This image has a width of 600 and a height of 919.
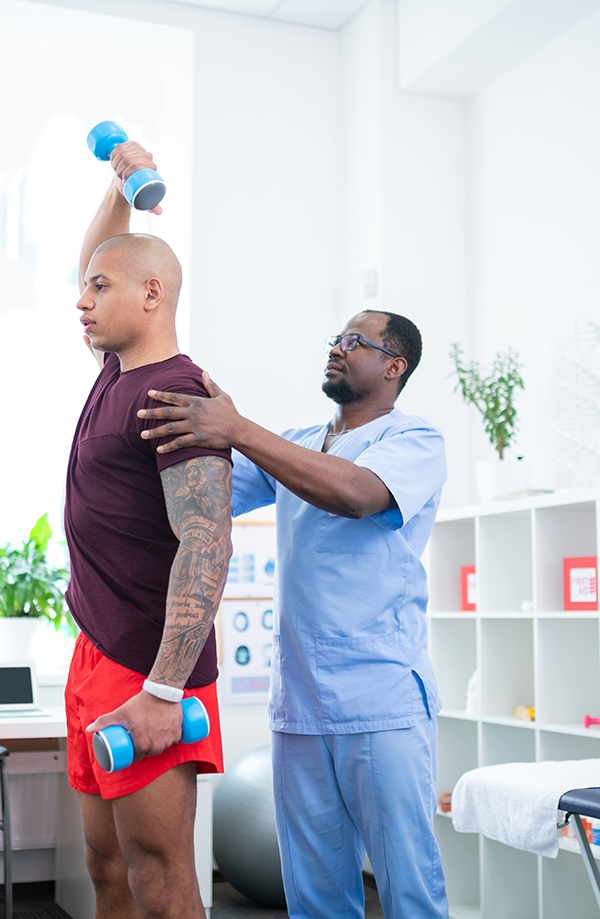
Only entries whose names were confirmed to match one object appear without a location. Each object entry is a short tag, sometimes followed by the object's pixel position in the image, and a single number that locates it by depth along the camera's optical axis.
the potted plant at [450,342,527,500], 2.91
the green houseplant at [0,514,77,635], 3.01
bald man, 1.20
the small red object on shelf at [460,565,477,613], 3.02
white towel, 1.91
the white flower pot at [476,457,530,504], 2.90
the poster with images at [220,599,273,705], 3.47
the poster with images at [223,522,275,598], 3.53
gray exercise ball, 2.84
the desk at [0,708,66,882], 3.03
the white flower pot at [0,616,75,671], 2.95
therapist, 1.58
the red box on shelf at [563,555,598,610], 2.53
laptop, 2.83
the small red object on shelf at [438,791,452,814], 2.93
